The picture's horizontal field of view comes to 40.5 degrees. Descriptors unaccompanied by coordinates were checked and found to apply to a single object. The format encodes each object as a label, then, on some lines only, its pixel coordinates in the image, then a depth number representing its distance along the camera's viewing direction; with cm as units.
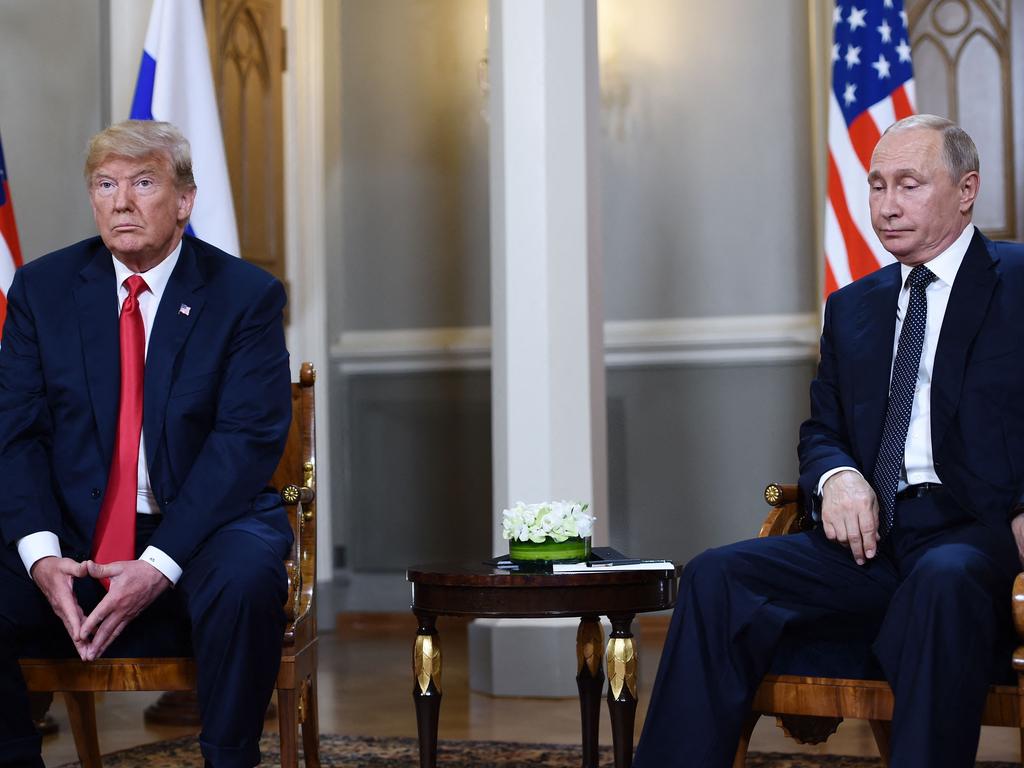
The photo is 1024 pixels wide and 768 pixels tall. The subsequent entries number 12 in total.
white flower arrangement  286
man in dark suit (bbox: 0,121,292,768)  244
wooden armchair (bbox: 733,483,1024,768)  218
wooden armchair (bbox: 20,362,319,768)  251
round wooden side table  268
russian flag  418
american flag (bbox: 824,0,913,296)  450
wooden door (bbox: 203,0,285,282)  535
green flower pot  286
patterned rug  343
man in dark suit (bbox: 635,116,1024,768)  213
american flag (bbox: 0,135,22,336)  374
